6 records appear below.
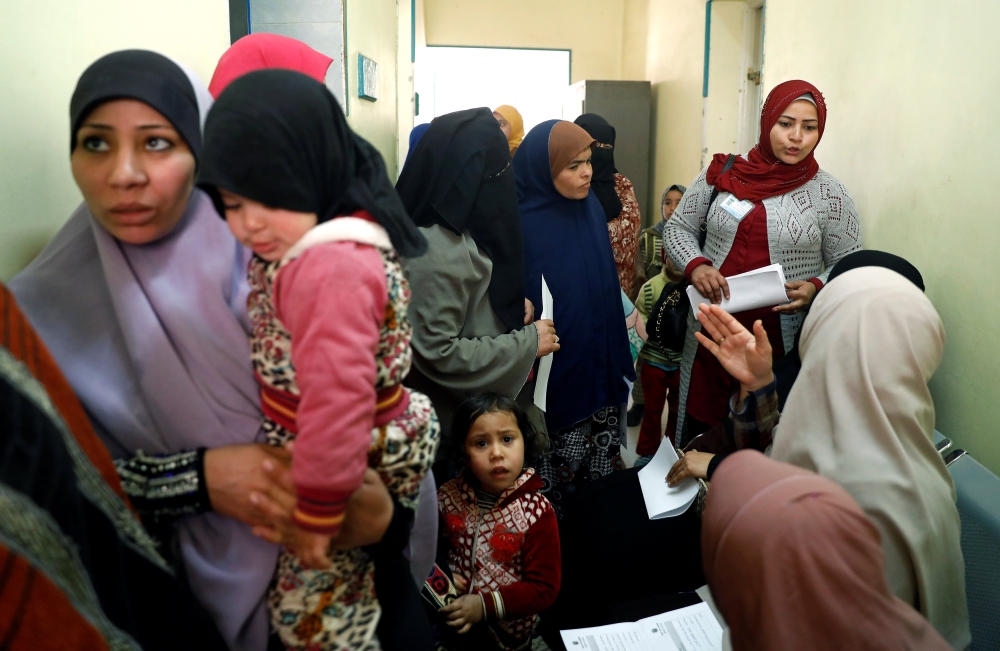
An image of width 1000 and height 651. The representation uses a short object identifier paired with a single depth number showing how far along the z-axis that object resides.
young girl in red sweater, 1.75
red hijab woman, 2.48
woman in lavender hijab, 0.96
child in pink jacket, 0.84
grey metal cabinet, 6.87
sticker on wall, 3.82
